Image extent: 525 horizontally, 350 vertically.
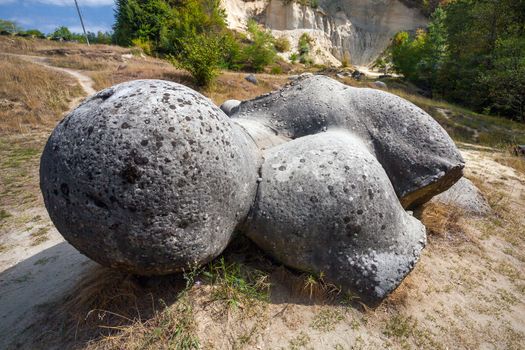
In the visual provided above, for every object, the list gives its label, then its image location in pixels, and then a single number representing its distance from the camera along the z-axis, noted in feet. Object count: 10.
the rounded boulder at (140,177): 5.38
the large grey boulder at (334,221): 7.26
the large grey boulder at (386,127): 9.70
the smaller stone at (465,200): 13.34
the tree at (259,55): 74.59
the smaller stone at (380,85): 60.18
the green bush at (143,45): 71.14
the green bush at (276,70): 72.84
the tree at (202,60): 36.52
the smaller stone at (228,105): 14.11
